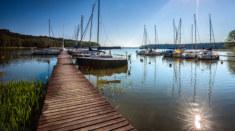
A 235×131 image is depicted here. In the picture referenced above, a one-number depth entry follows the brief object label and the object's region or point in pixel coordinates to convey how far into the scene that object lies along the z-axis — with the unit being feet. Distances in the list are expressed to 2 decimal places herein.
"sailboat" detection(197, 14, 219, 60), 91.49
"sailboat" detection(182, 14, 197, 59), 98.38
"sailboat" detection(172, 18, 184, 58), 106.79
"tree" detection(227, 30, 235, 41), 197.41
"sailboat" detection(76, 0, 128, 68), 54.02
